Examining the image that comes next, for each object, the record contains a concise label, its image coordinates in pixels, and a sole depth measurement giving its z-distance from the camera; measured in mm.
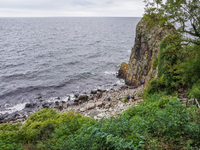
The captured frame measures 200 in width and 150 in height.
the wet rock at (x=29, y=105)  27000
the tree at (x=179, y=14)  11578
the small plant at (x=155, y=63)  21938
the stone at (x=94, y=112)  19828
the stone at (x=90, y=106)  23016
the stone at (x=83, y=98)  28966
